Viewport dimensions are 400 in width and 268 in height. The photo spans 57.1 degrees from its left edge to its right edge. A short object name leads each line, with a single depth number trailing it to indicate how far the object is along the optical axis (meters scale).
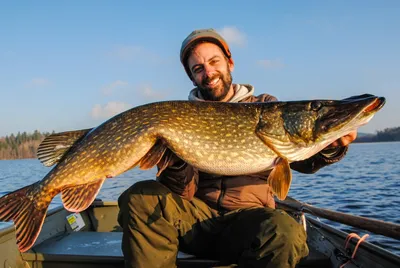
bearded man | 2.08
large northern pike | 2.33
